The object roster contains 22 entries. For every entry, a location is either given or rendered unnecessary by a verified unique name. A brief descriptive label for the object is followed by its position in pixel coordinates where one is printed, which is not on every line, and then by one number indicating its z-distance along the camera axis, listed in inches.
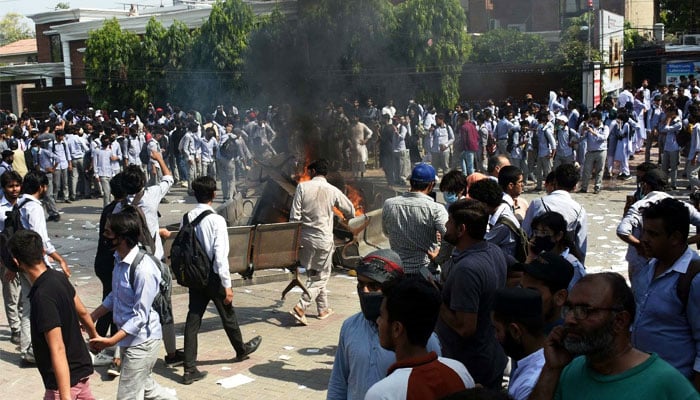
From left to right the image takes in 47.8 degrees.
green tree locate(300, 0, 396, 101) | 775.1
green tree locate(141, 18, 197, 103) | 1469.0
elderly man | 98.7
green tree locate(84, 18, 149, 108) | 1581.0
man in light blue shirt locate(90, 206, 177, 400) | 197.6
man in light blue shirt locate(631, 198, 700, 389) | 147.0
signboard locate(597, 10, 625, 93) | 943.0
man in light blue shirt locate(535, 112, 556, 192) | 639.1
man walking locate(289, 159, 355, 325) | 313.6
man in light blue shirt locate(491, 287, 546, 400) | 123.7
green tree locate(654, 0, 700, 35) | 1664.6
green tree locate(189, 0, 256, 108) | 1269.7
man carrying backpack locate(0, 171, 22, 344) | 294.0
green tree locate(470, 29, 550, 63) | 1390.3
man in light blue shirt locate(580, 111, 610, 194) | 622.8
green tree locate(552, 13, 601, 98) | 1205.1
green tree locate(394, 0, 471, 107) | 1058.1
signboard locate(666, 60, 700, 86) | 1173.7
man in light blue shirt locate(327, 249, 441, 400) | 130.9
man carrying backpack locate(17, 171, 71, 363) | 275.0
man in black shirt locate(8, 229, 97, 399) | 166.1
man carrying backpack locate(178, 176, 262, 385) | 252.2
